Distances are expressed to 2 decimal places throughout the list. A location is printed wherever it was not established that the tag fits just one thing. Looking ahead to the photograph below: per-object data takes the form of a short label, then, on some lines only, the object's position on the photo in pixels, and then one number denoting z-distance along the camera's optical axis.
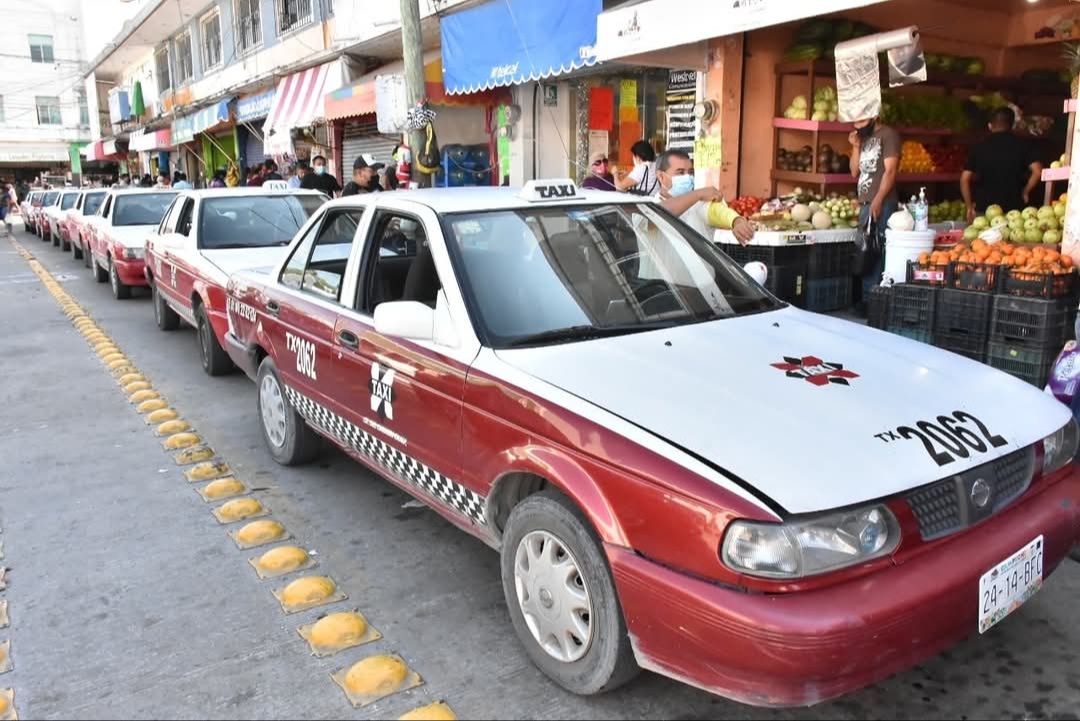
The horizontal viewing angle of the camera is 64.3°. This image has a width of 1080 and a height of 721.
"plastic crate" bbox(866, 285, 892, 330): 6.44
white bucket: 6.73
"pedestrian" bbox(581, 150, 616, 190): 8.15
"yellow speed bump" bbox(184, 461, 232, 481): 5.00
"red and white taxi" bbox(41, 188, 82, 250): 20.31
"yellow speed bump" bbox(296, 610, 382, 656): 3.18
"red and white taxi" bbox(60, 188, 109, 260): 16.27
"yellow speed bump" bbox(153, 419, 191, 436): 5.88
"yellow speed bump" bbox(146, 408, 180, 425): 6.16
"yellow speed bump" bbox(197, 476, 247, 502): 4.70
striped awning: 16.39
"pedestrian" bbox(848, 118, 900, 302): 8.03
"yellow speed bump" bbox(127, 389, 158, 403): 6.76
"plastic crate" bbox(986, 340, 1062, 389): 5.41
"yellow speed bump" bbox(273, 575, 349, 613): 3.50
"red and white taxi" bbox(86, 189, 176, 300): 11.38
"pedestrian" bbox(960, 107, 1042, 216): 8.25
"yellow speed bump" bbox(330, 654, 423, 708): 2.87
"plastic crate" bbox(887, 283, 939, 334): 6.08
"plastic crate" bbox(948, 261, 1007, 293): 5.66
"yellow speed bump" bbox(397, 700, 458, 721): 2.74
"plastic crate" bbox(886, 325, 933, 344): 6.14
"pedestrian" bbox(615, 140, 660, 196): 7.96
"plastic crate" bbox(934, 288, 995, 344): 5.71
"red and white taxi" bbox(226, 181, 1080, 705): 2.27
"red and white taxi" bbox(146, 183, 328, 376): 7.01
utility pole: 9.05
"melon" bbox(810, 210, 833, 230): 8.20
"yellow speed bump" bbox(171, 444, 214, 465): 5.29
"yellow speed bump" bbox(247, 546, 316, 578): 3.81
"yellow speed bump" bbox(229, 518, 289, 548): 4.11
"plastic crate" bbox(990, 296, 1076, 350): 5.35
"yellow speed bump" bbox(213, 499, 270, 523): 4.40
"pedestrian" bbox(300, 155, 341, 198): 12.82
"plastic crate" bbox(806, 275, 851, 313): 8.23
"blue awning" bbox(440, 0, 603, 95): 9.52
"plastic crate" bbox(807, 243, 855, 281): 8.14
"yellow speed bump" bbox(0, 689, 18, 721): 2.78
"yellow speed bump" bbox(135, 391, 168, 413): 6.45
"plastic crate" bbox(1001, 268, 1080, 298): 5.34
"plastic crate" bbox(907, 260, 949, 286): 6.03
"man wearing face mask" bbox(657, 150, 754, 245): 5.10
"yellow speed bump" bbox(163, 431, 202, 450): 5.57
